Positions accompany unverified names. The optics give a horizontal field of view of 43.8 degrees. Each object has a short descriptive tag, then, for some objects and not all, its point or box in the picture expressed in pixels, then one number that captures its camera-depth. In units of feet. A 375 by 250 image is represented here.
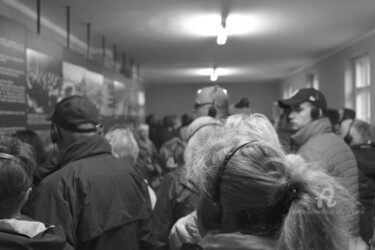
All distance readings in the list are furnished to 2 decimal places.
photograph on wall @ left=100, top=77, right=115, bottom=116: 22.63
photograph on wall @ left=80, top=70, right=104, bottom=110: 19.69
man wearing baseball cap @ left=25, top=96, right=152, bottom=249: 5.96
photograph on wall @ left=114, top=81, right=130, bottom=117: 25.32
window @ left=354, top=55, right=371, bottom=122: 26.16
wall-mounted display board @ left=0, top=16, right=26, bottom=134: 12.02
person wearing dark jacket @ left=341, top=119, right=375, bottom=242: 10.46
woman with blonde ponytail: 3.49
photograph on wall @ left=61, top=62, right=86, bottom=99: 17.06
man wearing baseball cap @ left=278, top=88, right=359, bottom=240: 8.50
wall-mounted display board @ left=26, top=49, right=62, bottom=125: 14.07
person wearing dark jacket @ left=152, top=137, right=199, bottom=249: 7.73
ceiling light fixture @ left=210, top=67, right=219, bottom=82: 41.44
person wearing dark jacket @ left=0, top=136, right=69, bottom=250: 4.51
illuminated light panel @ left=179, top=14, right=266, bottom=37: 19.99
